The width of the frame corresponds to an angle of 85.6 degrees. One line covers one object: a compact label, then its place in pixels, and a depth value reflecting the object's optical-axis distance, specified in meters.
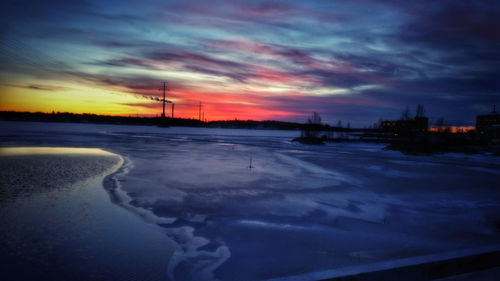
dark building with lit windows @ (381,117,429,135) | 40.37
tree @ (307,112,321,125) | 49.16
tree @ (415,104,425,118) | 42.83
